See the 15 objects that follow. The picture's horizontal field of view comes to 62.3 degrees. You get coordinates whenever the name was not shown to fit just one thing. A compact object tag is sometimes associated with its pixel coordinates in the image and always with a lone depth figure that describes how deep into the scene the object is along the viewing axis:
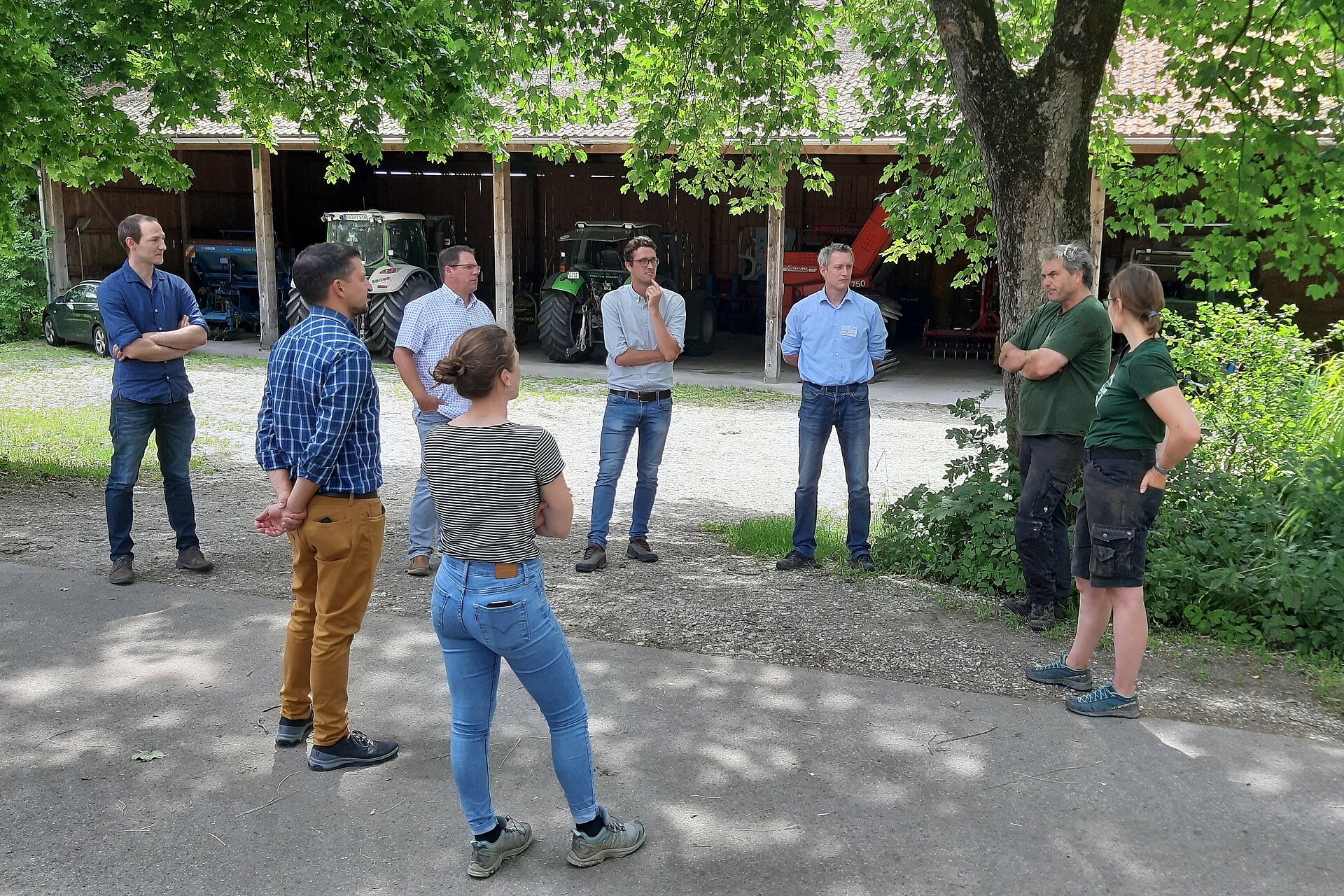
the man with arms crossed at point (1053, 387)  5.04
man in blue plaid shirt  3.81
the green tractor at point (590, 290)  17.62
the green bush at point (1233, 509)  5.27
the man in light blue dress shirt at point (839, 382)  6.41
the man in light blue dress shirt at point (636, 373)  6.48
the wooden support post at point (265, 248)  18.48
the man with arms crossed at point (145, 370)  5.88
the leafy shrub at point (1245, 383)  6.26
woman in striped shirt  3.09
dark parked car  18.30
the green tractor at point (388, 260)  17.25
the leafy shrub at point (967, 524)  6.04
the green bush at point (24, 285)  20.02
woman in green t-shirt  4.18
